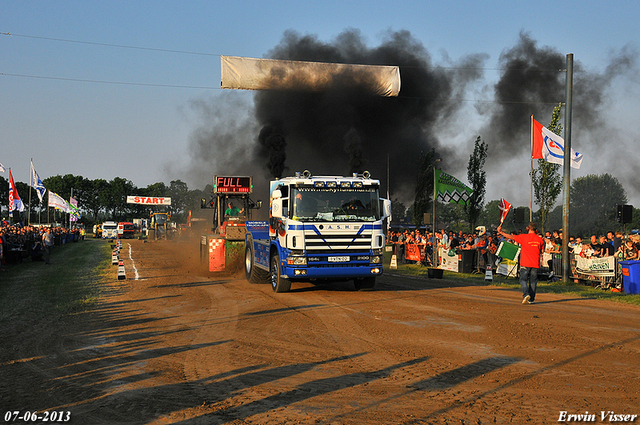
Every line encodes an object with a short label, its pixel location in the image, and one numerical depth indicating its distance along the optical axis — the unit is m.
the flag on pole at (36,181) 42.91
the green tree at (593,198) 111.50
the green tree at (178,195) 131.38
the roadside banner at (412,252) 26.59
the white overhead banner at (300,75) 24.83
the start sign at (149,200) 83.44
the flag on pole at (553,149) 19.77
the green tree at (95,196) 127.62
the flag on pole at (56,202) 47.09
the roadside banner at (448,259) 22.42
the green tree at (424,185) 50.78
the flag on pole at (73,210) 55.52
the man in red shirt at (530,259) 12.59
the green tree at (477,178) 47.44
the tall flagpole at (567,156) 18.47
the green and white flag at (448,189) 26.83
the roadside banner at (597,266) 15.94
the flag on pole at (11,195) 34.31
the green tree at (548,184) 36.33
